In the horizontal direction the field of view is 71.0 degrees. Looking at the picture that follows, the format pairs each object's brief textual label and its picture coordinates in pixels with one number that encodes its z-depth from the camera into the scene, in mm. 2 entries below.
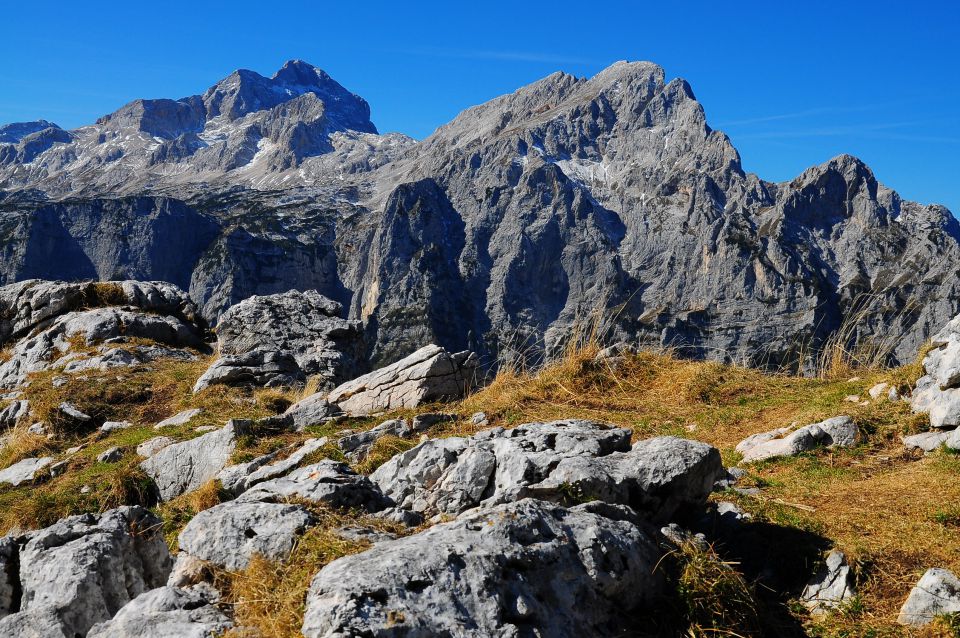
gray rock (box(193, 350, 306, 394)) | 17422
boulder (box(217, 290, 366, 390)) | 21547
